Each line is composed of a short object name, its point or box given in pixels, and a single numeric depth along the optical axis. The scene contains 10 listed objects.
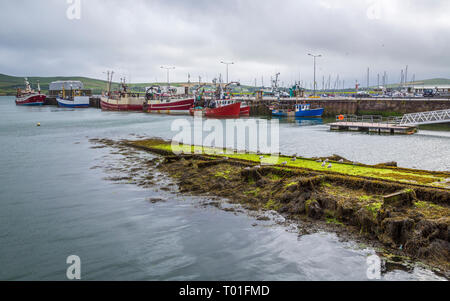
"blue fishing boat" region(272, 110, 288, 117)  75.39
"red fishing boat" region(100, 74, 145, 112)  102.25
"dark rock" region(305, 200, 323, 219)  11.74
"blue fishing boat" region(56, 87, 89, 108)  124.19
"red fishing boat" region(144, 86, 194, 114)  89.89
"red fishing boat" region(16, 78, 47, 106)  132.50
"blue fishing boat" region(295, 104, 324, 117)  70.94
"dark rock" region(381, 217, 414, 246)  9.54
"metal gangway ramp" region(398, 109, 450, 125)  42.96
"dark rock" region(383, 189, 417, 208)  10.74
